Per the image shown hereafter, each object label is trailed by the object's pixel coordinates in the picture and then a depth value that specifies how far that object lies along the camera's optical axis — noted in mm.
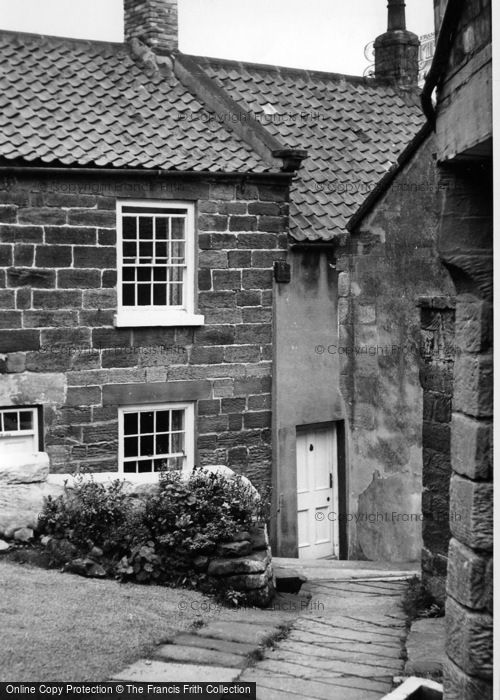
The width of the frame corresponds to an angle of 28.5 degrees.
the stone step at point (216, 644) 7355
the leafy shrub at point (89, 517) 9273
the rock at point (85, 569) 8938
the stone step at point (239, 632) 7699
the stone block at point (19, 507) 9508
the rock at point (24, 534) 9430
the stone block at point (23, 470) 9859
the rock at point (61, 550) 9117
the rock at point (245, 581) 9117
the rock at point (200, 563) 9248
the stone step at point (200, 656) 7039
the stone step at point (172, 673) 6613
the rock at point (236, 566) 9172
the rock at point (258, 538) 9500
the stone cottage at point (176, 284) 13383
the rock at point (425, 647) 6891
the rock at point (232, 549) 9258
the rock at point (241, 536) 9376
